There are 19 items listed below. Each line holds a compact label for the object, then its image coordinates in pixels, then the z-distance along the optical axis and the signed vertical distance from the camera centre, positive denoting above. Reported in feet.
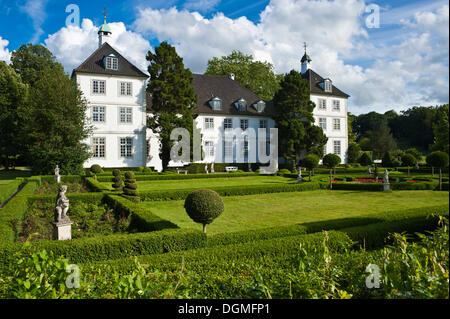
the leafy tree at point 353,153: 128.06 +1.89
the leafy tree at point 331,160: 69.36 -0.46
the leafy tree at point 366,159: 113.60 -0.61
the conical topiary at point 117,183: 55.11 -4.12
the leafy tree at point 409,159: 86.95 -0.36
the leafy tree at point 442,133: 95.03 +7.61
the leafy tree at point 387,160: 113.39 -0.80
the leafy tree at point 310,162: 73.10 -0.91
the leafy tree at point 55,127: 78.18 +7.59
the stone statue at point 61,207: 25.86 -3.86
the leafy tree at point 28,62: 129.29 +38.68
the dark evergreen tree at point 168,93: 97.66 +19.82
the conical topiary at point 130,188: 43.96 -4.08
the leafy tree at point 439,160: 57.36 -0.43
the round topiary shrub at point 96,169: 86.58 -2.77
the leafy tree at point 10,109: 104.73 +16.17
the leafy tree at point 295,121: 110.22 +12.35
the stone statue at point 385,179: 57.52 -3.73
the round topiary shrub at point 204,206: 26.53 -3.86
